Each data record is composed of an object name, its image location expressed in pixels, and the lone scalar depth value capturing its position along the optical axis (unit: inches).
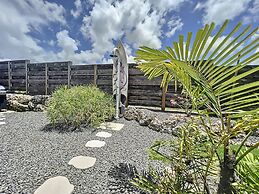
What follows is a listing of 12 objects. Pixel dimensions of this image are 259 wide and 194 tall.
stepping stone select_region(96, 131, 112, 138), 121.1
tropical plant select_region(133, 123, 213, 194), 40.8
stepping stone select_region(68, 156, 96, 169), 76.6
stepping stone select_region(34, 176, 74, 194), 58.3
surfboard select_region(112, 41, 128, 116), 176.6
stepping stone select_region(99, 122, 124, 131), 141.1
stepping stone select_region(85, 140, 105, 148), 101.1
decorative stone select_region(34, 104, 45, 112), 236.5
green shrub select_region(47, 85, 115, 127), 140.7
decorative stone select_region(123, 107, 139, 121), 172.9
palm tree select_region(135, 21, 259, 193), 24.4
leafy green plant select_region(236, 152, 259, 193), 26.5
